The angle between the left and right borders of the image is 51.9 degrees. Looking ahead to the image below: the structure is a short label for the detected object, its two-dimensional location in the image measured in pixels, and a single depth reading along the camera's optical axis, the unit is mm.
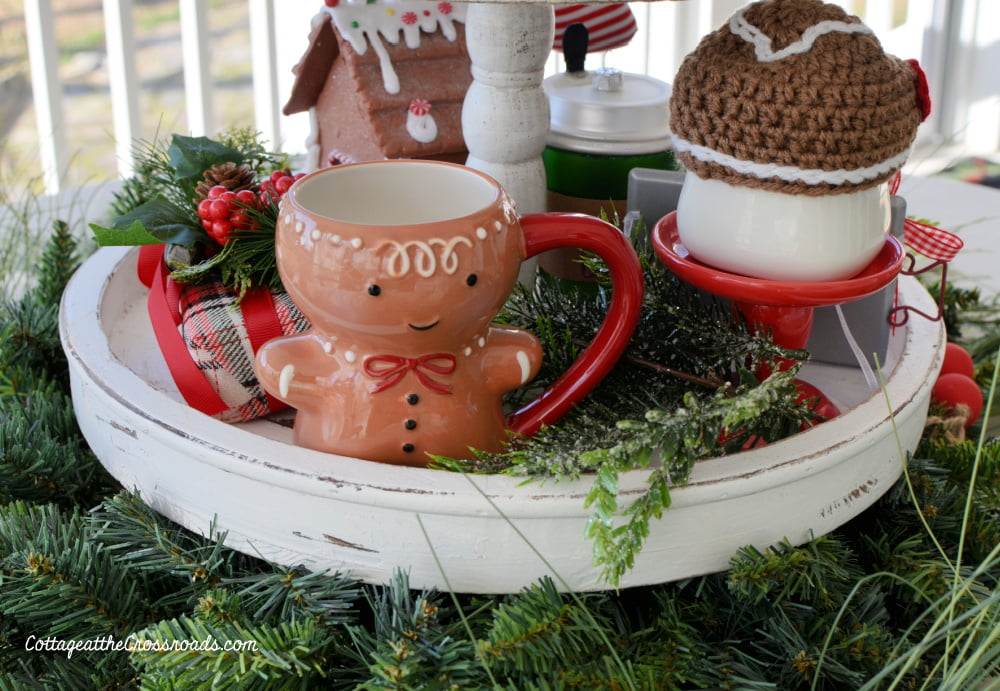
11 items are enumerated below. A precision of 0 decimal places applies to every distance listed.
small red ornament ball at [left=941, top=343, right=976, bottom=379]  702
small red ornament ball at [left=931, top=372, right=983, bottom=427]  666
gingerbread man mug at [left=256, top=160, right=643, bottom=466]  447
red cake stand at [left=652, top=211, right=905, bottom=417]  501
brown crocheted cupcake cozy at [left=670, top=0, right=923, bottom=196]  460
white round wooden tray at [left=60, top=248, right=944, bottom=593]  452
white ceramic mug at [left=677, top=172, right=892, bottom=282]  490
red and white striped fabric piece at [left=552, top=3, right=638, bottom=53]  796
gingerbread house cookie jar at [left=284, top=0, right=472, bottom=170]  718
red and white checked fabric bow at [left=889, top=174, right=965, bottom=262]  614
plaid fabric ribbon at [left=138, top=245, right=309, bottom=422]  571
